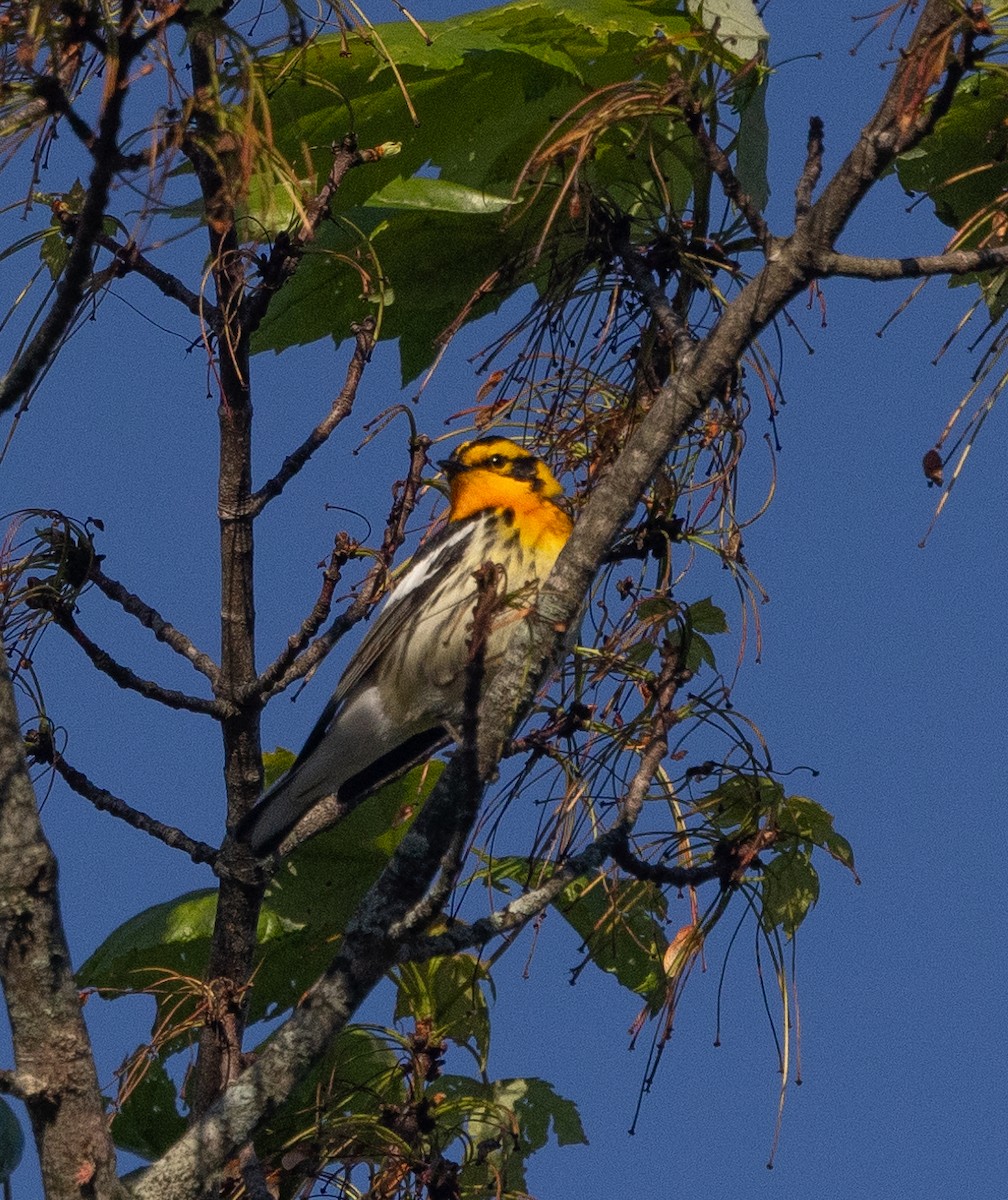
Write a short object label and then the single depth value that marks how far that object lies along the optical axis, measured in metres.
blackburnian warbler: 8.38
